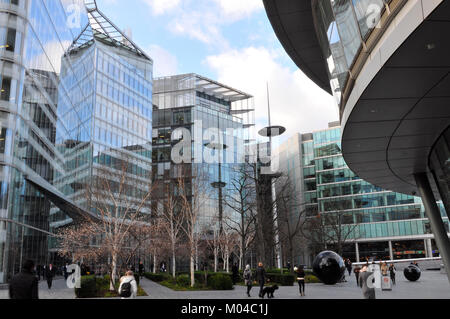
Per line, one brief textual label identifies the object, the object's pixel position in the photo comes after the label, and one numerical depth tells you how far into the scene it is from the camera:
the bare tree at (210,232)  48.22
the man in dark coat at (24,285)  8.04
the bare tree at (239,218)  37.39
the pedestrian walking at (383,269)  23.87
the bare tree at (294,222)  55.24
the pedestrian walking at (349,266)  39.26
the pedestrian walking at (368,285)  13.00
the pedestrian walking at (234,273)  32.19
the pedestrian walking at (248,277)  20.69
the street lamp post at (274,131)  62.00
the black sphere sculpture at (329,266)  27.06
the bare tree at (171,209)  34.31
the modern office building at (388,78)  7.74
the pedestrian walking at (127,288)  11.36
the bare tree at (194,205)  28.10
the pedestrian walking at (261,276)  19.08
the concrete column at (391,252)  80.06
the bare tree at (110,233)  22.64
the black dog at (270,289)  18.66
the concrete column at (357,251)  82.19
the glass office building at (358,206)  78.81
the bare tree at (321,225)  57.19
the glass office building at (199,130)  75.81
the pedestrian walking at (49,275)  26.09
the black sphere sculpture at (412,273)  30.80
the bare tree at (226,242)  50.55
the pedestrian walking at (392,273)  27.03
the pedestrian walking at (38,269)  35.31
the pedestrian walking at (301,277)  19.64
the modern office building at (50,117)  30.53
